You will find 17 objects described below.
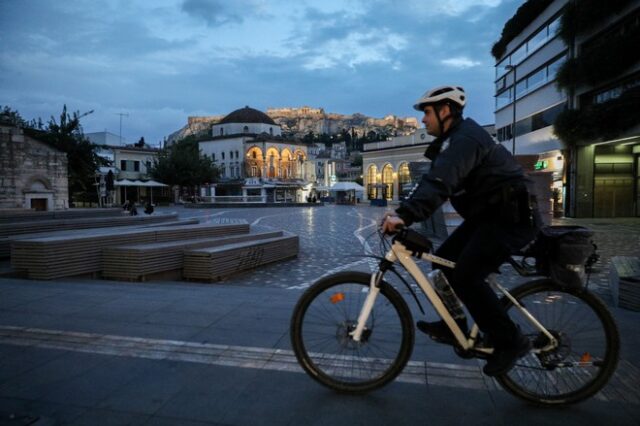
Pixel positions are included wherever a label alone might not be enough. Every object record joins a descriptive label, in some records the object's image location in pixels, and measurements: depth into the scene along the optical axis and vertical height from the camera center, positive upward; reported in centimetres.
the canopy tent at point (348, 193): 5256 -21
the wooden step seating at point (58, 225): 915 -77
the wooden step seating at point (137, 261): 730 -109
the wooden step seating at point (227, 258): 789 -123
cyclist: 267 -13
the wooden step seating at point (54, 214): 1191 -63
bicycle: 285 -88
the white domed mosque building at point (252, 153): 9500 +842
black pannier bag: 274 -38
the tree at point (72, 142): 3062 +345
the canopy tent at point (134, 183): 5077 +112
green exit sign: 3186 +176
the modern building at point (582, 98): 2302 +551
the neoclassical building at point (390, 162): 6938 +464
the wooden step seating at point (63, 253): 670 -89
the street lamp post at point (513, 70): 3159 +849
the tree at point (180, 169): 6109 +322
